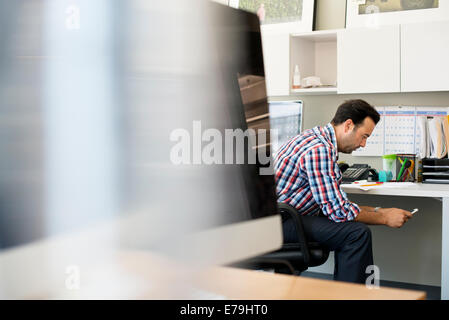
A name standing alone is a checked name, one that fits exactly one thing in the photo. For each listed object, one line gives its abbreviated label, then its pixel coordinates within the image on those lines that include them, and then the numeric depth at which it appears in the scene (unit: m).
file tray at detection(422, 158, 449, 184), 3.15
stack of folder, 3.46
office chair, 2.46
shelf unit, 3.69
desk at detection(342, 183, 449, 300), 2.71
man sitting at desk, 2.46
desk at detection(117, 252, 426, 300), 0.69
